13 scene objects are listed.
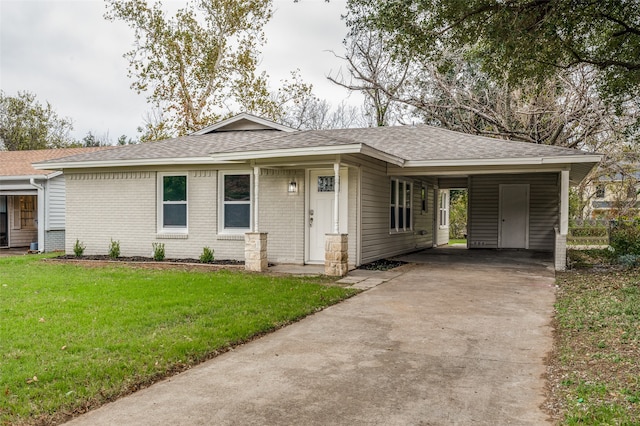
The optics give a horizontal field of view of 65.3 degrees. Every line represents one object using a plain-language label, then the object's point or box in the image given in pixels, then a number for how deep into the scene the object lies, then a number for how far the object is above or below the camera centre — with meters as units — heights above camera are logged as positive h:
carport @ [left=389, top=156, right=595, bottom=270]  16.19 +0.08
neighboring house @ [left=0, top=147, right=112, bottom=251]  16.12 +0.14
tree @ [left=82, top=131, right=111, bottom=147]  37.47 +5.32
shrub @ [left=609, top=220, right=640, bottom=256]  12.16 -0.65
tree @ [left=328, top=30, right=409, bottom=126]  23.62 +6.81
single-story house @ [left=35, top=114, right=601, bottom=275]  10.71 +0.57
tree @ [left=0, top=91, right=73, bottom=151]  32.69 +5.65
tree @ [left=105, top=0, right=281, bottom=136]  25.41 +7.79
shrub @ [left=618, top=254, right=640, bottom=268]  11.23 -1.07
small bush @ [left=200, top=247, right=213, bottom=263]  12.21 -1.13
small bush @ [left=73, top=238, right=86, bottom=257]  13.59 -1.09
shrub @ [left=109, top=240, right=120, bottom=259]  13.12 -1.09
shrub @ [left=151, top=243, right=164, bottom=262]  12.70 -1.14
